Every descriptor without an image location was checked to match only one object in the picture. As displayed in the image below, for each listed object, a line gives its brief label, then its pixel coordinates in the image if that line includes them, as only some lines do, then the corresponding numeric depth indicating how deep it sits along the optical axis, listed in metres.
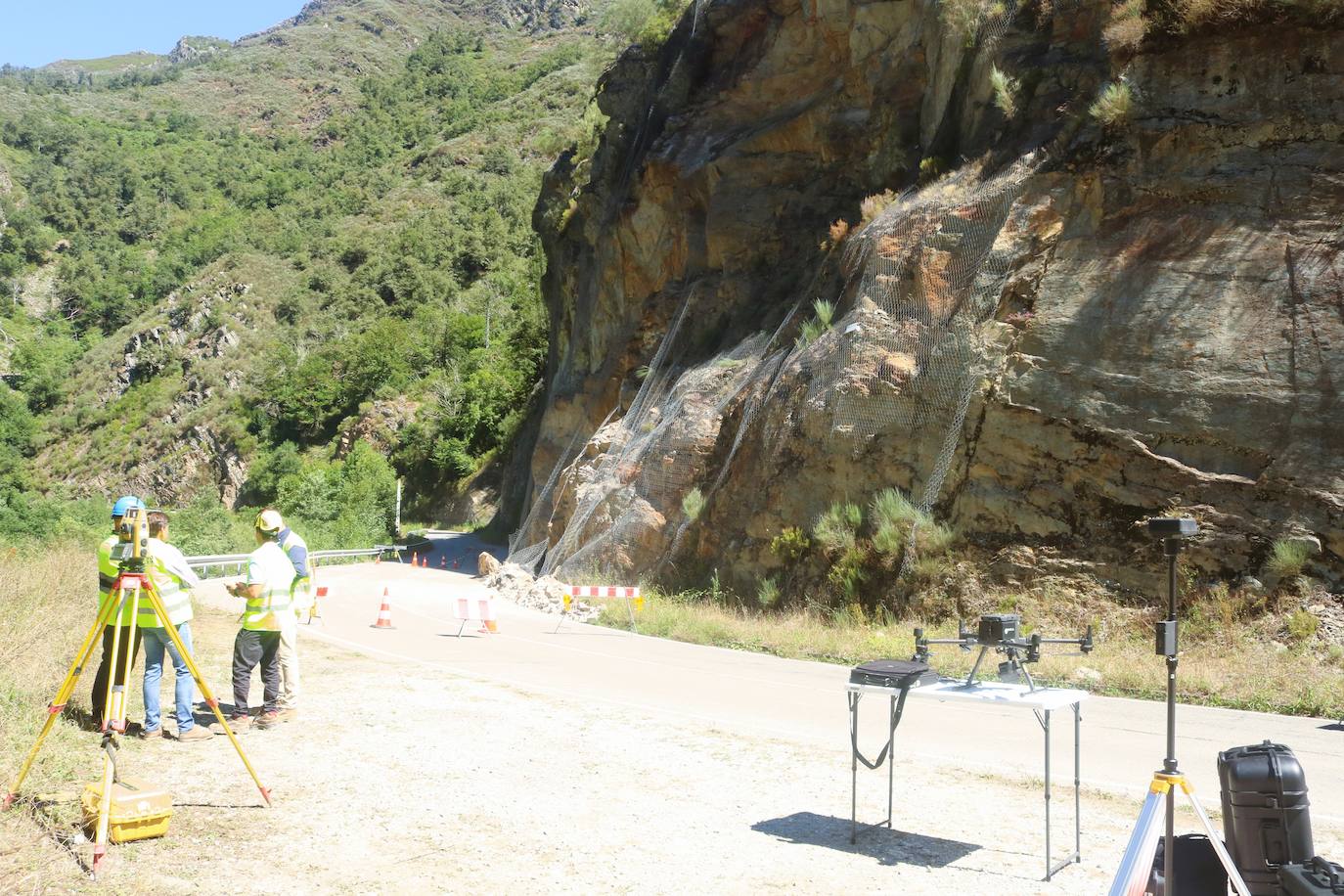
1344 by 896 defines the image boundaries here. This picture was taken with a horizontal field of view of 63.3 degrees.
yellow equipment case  5.73
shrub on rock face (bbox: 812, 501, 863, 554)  18.28
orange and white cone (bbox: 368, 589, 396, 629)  18.31
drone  5.99
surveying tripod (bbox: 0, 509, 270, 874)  5.78
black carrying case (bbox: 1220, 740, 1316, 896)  4.26
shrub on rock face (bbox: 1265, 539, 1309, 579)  13.68
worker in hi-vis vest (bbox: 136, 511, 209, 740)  8.21
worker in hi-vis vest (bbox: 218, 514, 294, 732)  8.93
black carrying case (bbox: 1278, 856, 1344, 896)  3.88
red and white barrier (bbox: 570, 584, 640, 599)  18.97
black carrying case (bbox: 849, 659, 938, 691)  6.21
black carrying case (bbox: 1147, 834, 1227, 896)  4.45
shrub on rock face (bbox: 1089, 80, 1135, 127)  17.02
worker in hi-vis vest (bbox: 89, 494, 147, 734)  7.94
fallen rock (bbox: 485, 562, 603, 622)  21.72
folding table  5.92
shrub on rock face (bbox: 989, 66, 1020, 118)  19.42
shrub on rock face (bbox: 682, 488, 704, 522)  22.33
